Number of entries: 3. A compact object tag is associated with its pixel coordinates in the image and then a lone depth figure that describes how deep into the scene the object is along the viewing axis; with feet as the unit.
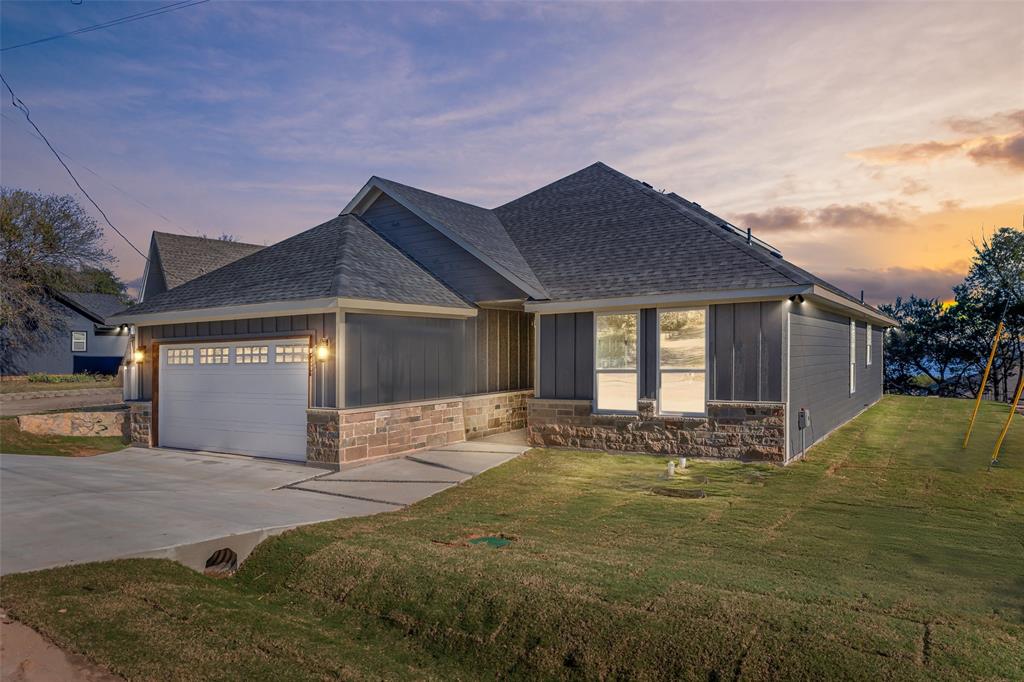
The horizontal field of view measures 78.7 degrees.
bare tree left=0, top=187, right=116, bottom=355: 112.72
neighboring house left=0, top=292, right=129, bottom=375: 117.19
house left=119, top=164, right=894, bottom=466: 38.65
